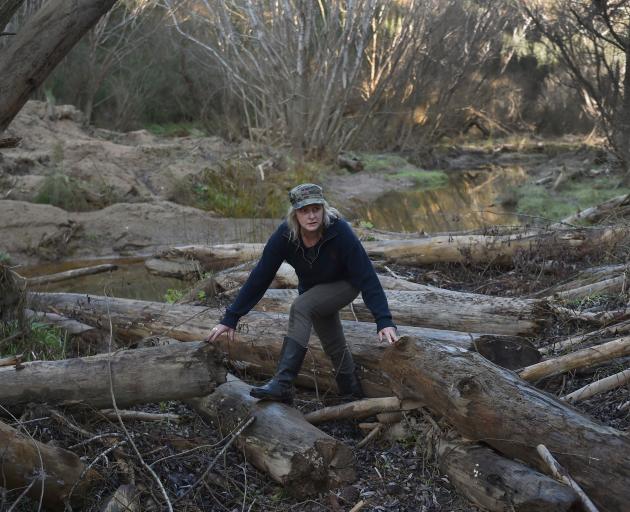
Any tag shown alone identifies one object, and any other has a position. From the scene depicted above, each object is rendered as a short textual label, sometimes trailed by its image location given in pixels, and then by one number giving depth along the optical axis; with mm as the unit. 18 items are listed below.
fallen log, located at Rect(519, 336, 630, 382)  5051
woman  4781
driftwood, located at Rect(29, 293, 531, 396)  5219
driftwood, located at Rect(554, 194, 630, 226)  10177
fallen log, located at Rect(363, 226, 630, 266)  8344
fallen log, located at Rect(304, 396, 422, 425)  5047
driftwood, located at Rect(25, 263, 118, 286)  9776
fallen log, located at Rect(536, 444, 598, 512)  3619
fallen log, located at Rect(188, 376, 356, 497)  4414
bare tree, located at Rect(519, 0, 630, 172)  14727
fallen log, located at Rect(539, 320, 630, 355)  5637
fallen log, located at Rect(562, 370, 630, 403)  4816
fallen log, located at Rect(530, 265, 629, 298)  7102
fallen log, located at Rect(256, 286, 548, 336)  6078
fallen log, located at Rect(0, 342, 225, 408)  4633
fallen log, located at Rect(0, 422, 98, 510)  3830
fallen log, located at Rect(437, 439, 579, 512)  3688
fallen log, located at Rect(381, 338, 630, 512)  3764
